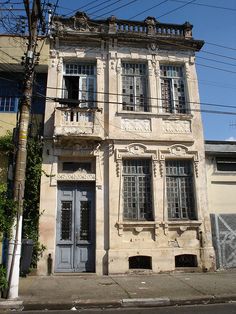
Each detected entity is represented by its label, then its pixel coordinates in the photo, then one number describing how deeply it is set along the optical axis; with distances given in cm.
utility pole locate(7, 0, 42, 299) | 799
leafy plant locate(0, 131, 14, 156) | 1202
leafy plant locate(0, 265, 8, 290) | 788
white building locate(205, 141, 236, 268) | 1254
